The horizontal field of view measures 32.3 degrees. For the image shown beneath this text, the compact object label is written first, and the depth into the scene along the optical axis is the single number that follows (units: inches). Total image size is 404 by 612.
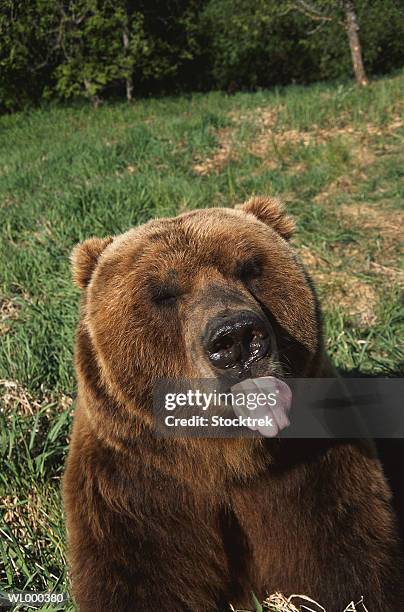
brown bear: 77.9
